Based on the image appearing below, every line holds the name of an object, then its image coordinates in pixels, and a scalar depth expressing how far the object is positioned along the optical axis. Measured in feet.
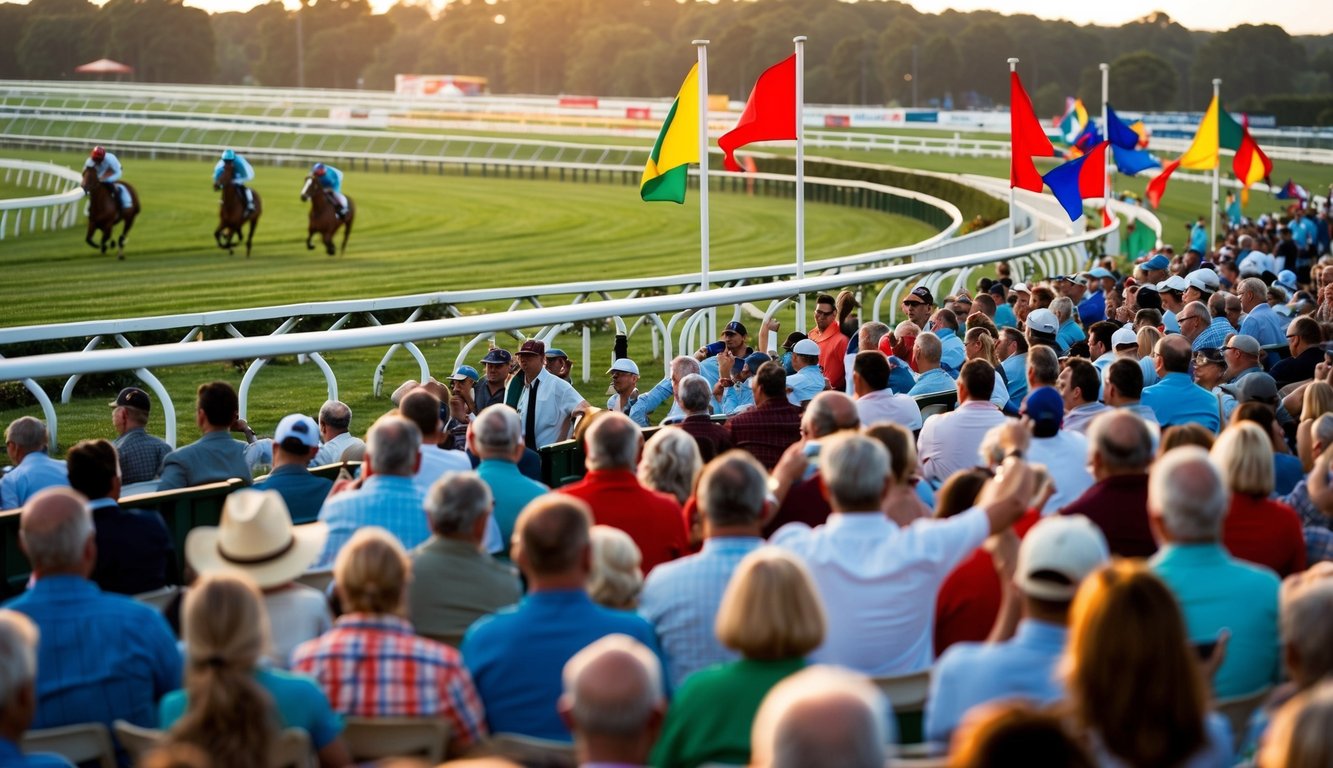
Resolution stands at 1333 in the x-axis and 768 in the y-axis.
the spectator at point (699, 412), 39.83
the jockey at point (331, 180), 149.18
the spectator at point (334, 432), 43.34
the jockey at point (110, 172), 140.56
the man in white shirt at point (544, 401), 50.37
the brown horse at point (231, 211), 145.59
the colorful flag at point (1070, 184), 90.48
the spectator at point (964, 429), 39.75
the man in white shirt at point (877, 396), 42.42
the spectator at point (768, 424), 40.60
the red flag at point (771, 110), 71.67
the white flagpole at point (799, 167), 69.21
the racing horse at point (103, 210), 139.85
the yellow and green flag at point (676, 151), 68.54
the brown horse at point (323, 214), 149.48
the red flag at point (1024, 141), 90.12
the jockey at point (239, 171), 145.79
